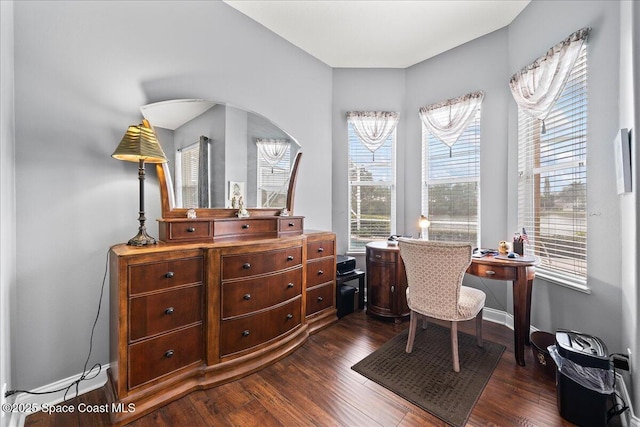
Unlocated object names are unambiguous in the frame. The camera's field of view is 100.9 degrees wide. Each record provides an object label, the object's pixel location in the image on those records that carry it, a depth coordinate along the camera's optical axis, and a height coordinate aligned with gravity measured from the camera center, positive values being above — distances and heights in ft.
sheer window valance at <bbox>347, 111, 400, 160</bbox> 12.08 +3.97
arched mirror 6.98 +1.59
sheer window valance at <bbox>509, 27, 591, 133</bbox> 7.02 +4.00
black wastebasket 4.98 -3.33
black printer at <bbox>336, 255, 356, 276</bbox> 10.55 -2.19
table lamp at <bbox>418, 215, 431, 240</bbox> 10.62 -0.44
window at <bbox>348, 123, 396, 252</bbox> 12.50 +0.95
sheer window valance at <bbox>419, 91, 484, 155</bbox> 10.25 +3.93
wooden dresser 5.28 -2.37
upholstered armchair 6.77 -1.91
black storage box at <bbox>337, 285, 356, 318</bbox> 10.19 -3.46
